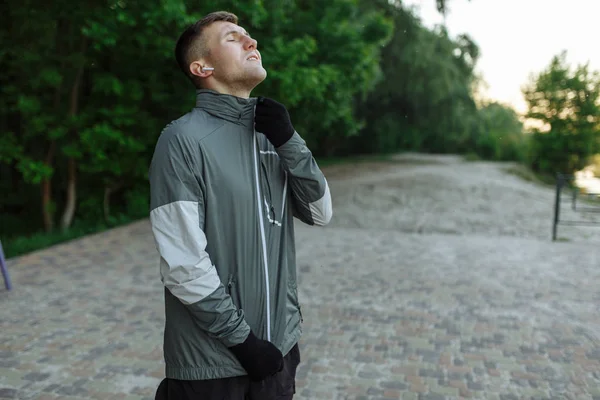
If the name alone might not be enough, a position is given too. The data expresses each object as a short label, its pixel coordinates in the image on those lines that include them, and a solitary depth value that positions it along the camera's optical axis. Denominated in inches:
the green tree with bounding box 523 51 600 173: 1057.5
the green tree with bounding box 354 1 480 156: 780.0
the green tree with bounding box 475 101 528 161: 1169.4
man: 70.4
